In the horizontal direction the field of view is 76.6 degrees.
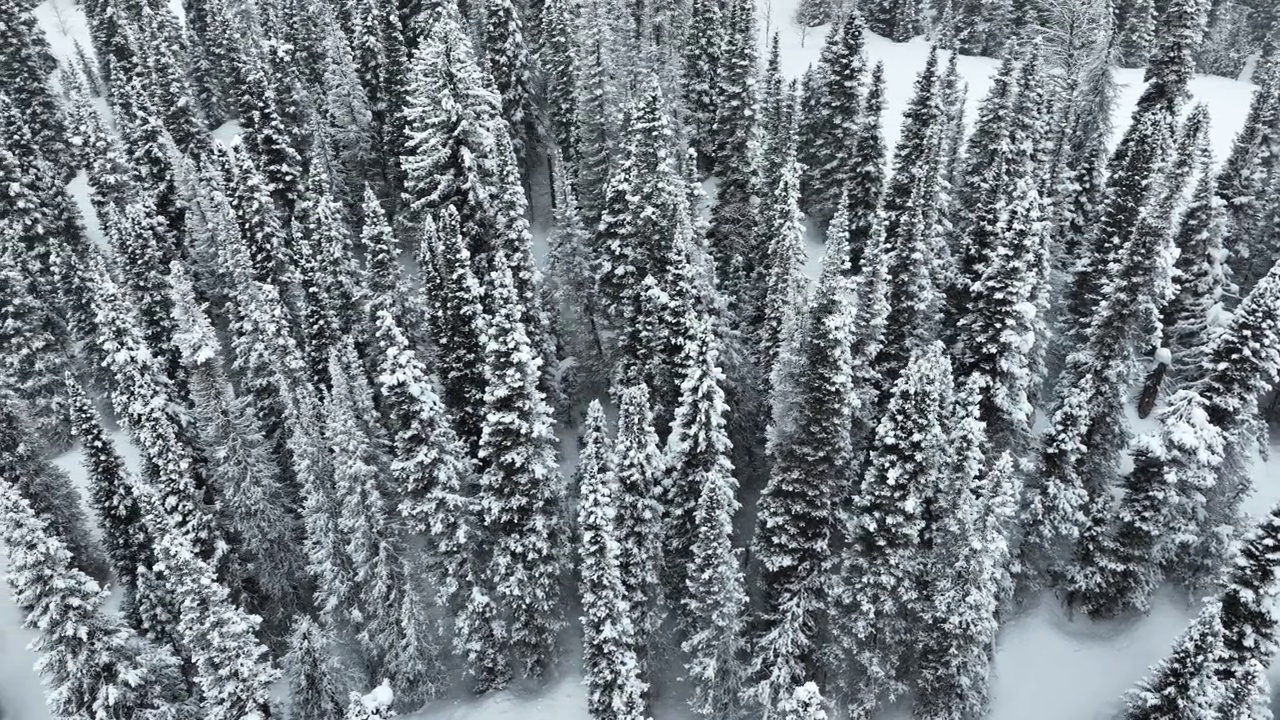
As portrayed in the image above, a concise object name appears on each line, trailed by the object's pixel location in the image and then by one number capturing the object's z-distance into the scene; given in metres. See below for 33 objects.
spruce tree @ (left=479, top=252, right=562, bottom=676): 34.03
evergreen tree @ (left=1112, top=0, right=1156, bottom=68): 71.00
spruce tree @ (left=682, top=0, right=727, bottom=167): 57.66
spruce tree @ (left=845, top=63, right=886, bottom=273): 52.28
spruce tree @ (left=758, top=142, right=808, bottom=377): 38.97
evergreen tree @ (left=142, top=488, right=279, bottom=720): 28.20
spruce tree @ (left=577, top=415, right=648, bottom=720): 32.25
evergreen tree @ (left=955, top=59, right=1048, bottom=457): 35.88
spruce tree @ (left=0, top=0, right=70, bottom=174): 61.09
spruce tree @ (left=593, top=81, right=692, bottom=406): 39.16
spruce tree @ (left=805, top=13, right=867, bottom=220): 54.47
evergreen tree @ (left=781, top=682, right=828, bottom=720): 28.16
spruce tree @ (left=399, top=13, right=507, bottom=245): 42.72
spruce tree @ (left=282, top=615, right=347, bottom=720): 33.19
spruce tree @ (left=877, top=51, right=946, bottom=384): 39.28
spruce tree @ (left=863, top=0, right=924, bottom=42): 87.88
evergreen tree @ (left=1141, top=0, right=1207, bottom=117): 56.03
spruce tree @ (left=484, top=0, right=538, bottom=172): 55.56
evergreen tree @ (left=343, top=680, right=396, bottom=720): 25.12
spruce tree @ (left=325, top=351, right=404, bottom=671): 33.66
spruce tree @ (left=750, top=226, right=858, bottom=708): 33.28
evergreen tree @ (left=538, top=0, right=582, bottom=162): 57.41
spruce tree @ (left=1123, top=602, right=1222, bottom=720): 28.56
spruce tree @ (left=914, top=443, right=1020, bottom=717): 32.38
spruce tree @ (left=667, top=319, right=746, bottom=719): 33.09
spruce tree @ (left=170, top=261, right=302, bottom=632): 36.66
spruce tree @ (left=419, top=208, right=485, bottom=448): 36.81
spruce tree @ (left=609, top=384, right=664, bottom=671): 33.00
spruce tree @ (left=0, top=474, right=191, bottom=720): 27.38
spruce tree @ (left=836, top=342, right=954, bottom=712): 32.16
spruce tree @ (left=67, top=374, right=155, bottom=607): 35.19
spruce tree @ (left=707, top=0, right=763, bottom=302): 47.97
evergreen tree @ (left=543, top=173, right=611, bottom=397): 46.19
